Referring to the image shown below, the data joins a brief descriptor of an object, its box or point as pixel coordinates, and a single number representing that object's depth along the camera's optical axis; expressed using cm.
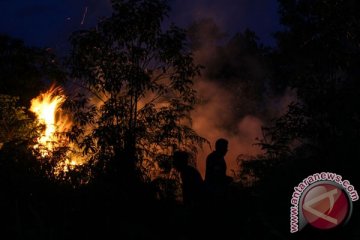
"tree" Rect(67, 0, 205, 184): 841
